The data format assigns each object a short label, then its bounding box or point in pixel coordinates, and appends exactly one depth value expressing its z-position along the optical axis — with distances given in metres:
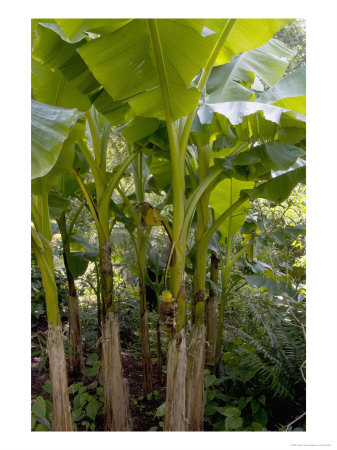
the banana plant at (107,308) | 2.05
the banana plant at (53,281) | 1.66
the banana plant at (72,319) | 2.90
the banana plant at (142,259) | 2.57
